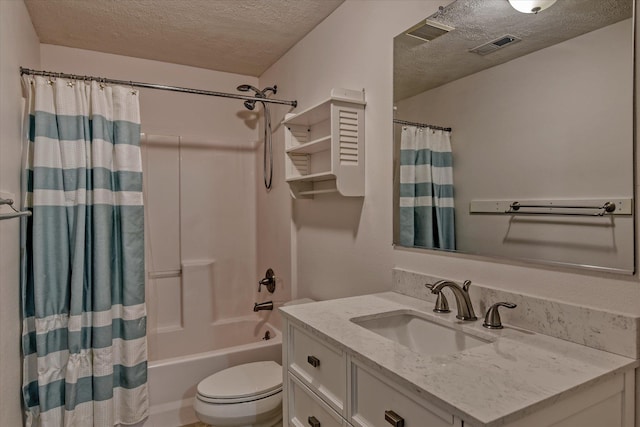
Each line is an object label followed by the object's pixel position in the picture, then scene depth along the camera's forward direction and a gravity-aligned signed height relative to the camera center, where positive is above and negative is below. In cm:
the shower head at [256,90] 267 +93
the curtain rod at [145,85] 184 +75
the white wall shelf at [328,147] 173 +36
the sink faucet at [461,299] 120 -28
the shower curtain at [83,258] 180 -21
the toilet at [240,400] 177 -90
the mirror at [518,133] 95 +25
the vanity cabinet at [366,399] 77 -46
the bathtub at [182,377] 212 -94
